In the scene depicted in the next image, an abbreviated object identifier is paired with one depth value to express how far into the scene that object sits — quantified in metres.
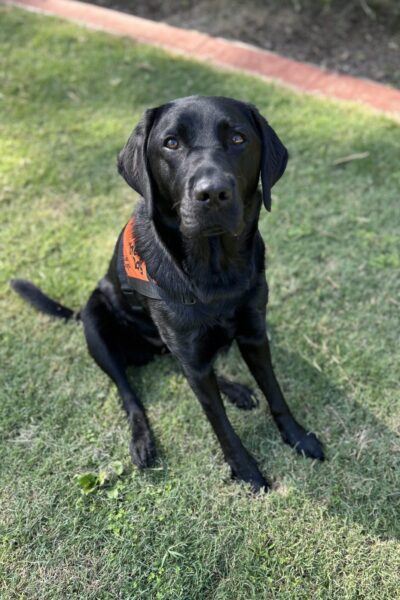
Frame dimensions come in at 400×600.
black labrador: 1.05
